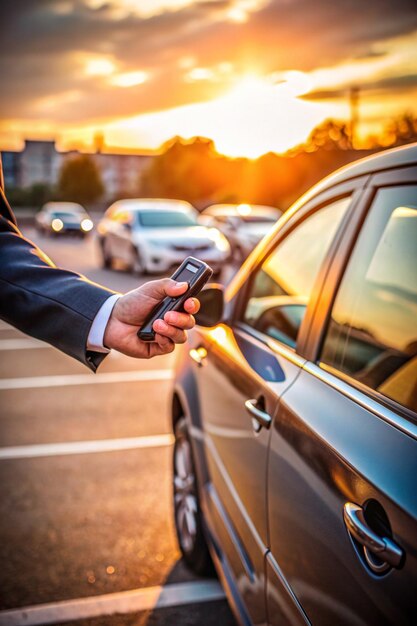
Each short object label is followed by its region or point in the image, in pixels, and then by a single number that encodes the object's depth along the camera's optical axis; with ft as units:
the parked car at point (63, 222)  107.76
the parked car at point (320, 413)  3.68
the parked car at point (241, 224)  62.39
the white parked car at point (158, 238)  46.32
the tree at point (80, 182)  218.38
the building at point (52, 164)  291.38
